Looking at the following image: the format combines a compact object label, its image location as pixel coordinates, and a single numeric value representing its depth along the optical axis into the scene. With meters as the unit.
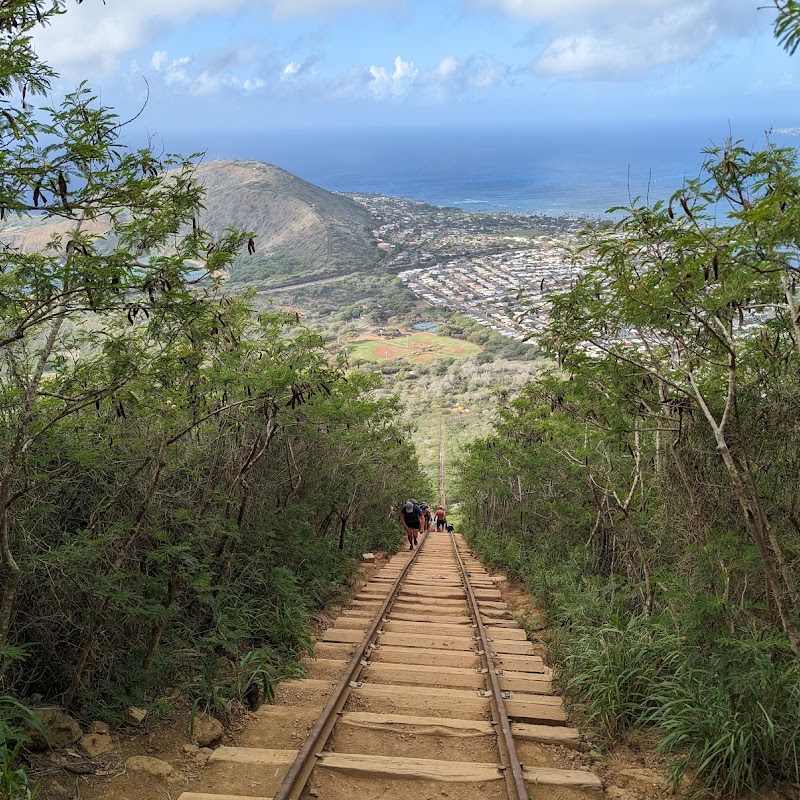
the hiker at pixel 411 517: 16.50
